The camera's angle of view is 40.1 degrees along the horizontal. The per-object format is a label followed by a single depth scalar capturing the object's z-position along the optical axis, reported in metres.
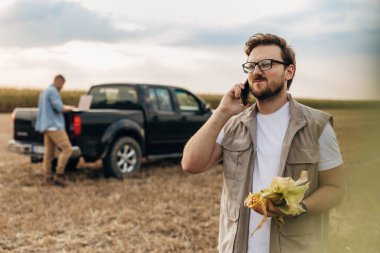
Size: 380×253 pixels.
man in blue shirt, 8.08
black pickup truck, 8.72
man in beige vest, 1.91
